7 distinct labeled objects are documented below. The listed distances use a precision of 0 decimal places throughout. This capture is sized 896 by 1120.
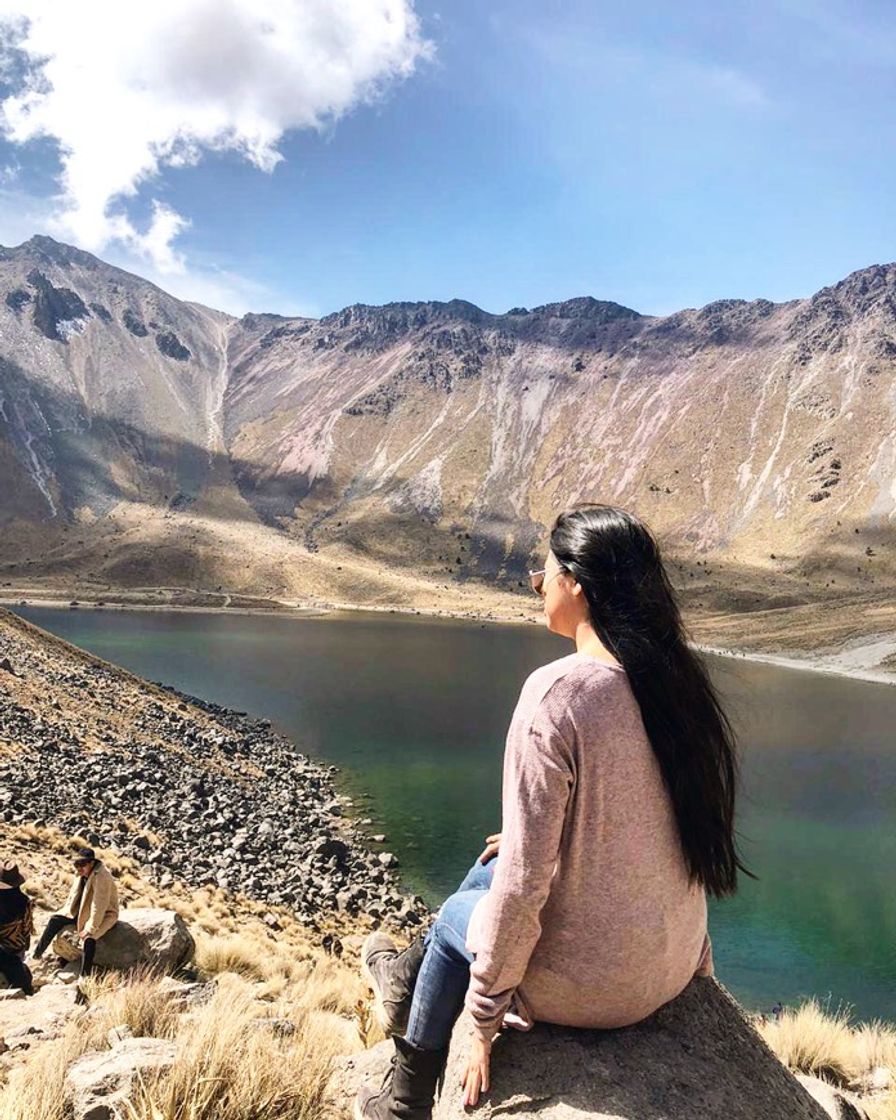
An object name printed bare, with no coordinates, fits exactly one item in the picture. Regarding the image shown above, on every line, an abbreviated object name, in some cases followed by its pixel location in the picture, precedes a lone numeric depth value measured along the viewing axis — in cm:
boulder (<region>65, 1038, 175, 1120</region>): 343
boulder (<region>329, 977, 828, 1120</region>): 285
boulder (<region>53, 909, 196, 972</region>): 776
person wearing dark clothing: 691
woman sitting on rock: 270
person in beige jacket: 759
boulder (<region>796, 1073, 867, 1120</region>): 363
